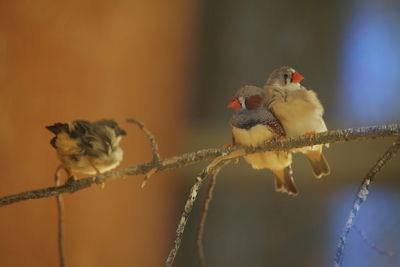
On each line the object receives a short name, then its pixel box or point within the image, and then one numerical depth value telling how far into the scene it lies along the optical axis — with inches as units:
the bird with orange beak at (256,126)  129.7
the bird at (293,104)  129.7
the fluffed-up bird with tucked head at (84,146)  131.6
